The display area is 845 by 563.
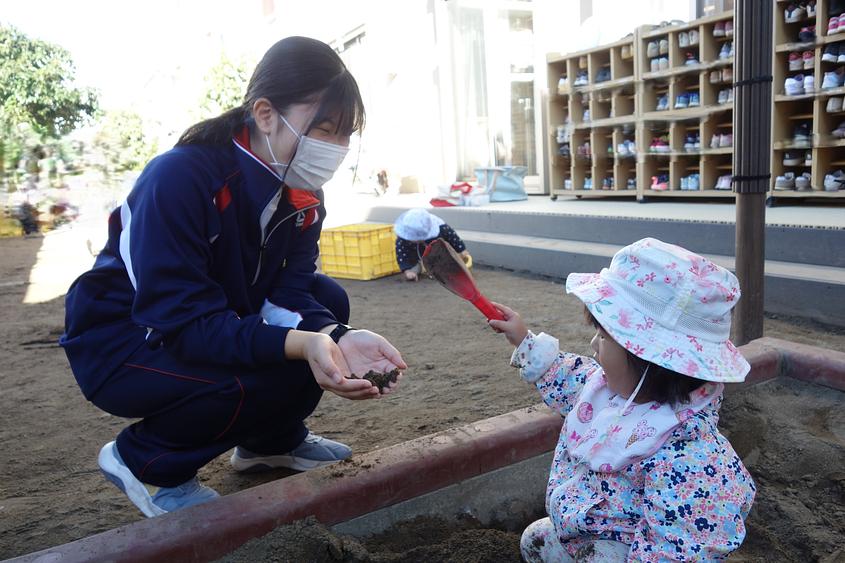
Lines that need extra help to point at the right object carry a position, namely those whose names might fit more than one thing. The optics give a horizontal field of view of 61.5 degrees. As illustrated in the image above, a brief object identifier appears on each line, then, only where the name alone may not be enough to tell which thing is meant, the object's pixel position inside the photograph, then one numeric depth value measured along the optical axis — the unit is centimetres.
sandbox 144
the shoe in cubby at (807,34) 490
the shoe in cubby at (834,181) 493
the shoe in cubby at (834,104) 483
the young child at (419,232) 539
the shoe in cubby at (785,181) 521
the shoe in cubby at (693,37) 571
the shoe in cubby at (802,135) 507
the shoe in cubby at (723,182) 568
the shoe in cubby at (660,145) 615
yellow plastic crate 577
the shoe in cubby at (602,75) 662
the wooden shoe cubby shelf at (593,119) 650
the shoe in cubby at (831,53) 477
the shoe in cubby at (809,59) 494
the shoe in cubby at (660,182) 622
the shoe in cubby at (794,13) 493
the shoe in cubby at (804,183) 510
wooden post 239
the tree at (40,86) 2083
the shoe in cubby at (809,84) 492
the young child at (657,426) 127
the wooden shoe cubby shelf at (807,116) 484
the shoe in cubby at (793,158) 516
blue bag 777
